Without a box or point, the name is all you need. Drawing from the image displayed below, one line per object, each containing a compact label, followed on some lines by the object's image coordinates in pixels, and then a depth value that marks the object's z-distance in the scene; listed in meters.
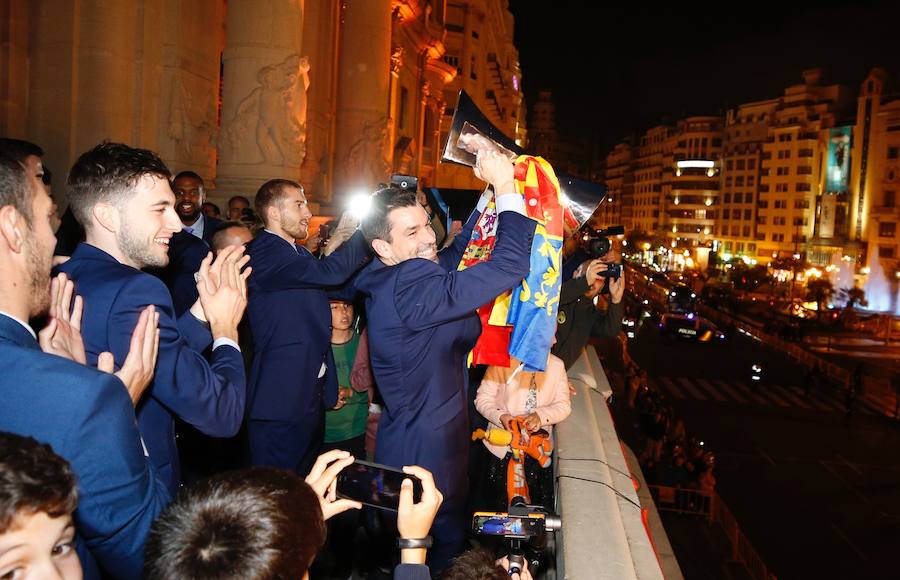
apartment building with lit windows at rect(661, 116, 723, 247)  116.94
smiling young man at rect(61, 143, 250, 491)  2.48
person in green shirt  5.13
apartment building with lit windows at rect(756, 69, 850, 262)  96.75
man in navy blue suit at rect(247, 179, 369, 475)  4.27
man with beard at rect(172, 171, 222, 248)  6.09
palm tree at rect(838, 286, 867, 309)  71.67
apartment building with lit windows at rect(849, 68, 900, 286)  82.38
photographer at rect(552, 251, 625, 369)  5.85
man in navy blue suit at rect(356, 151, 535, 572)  3.19
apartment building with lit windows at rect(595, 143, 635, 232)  146.12
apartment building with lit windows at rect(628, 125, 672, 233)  129.75
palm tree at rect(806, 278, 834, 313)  64.12
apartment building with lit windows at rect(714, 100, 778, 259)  107.06
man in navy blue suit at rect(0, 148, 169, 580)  1.75
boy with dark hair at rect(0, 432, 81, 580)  1.46
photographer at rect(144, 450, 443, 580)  1.54
